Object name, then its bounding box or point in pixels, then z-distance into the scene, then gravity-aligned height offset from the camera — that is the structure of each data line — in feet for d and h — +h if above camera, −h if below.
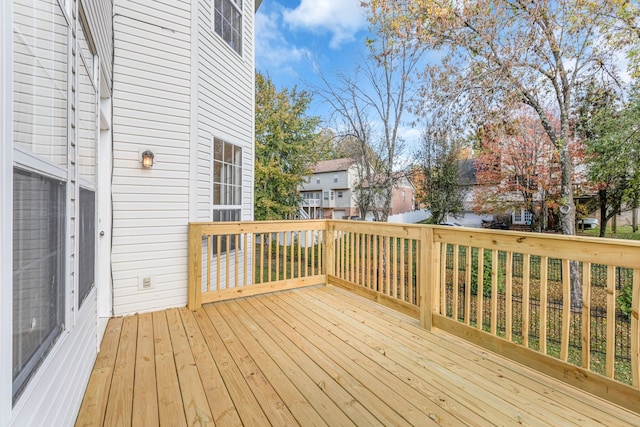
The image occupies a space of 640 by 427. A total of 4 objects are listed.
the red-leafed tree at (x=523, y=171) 24.88 +4.02
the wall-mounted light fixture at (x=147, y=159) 10.67 +1.90
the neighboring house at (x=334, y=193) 65.26 +4.53
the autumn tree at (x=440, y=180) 32.24 +3.76
